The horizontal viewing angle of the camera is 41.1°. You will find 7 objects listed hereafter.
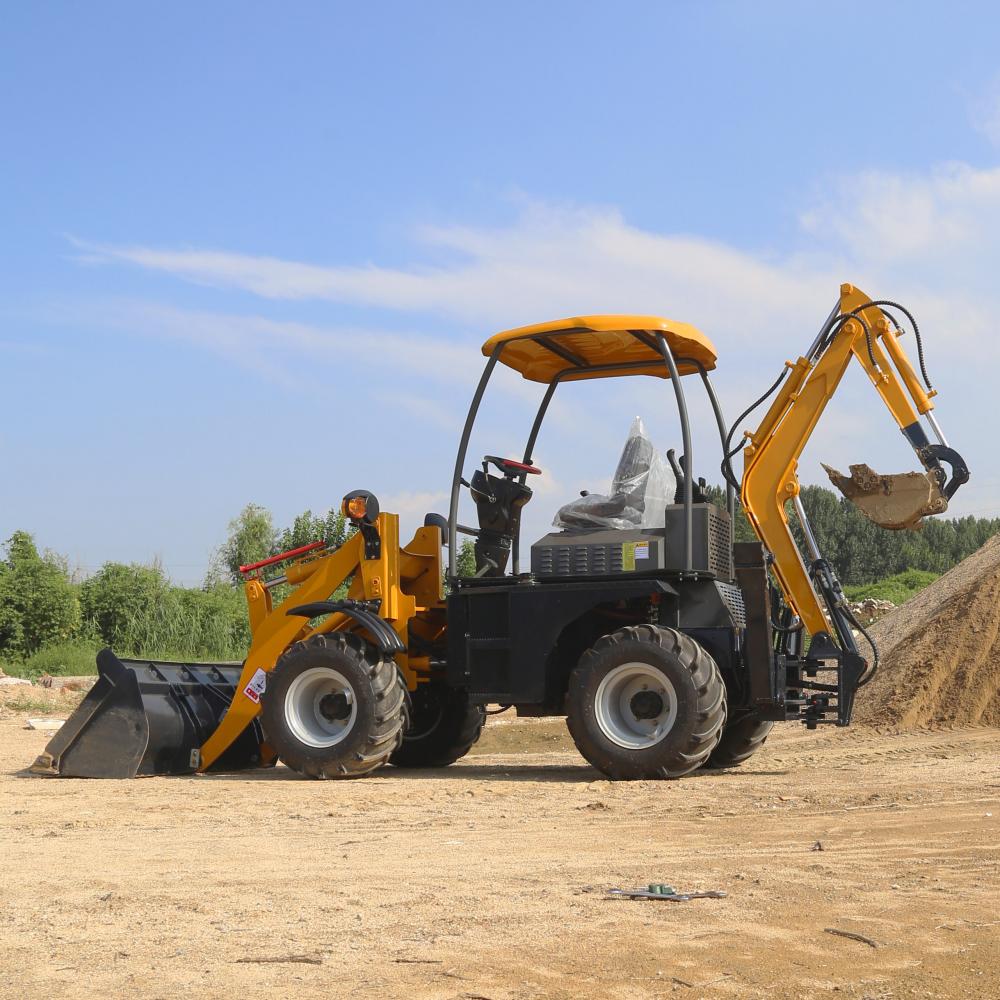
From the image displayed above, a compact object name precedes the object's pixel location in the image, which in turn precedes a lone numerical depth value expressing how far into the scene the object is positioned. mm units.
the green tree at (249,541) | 39906
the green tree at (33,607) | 24234
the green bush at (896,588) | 30672
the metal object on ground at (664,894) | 5070
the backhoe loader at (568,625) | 9172
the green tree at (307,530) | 29844
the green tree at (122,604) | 26781
